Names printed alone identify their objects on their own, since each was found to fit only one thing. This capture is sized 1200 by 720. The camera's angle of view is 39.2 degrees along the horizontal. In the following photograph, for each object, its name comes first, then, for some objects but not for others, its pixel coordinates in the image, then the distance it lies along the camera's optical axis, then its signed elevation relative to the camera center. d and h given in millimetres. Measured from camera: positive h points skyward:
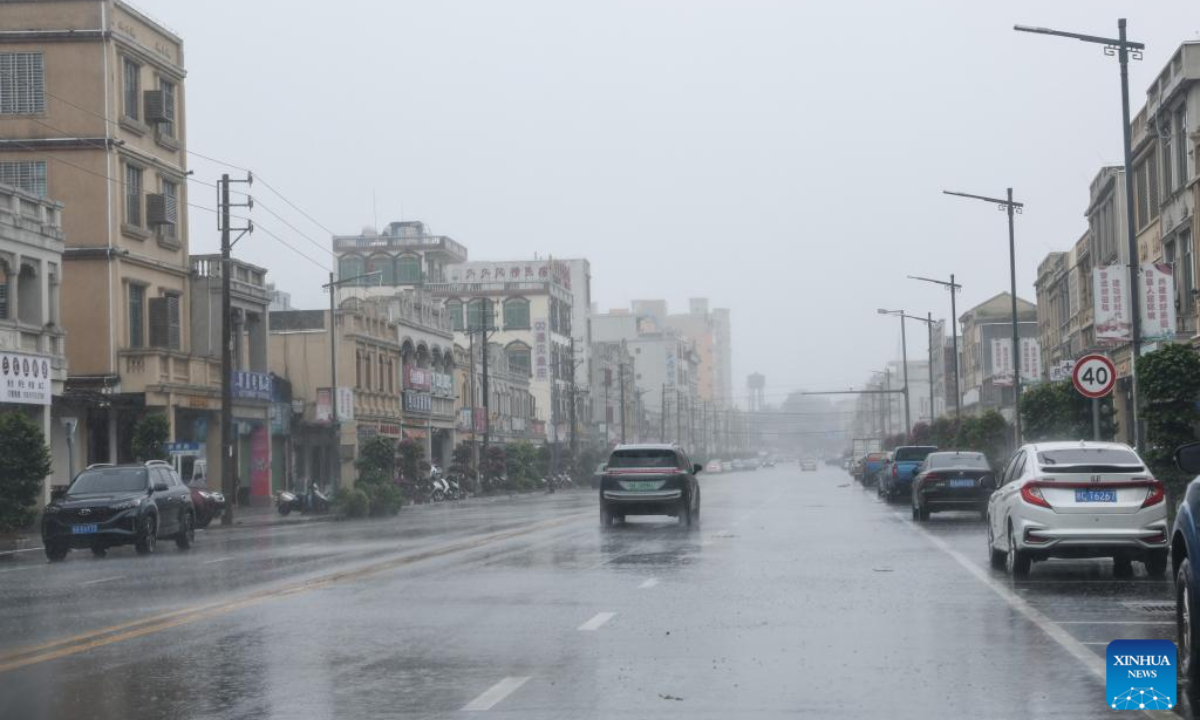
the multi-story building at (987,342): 102000 +4719
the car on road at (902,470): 51906 -1685
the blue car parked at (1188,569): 9734 -970
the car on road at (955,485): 37188 -1584
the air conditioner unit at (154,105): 55719 +10950
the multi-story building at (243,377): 59531 +2121
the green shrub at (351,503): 53531 -2295
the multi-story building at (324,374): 75562 +2667
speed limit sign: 28500 +576
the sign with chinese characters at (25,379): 42562 +1576
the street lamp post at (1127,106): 29766 +5388
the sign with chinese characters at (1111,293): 38312 +2787
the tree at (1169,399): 27319 +152
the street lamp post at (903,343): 94500 +4465
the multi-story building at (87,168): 52500 +8454
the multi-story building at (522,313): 129875 +8836
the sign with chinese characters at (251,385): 61719 +1801
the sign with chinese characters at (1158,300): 39781 +2571
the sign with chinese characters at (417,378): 88562 +2723
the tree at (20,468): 36156 -621
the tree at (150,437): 47188 -9
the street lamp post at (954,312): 74875 +4741
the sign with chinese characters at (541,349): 129500 +5885
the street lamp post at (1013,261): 48188 +4637
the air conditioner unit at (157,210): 55594 +7462
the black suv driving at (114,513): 30094 -1368
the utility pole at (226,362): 45406 +1936
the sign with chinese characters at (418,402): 88438 +1450
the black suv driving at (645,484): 35344 -1292
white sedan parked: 19312 -1132
